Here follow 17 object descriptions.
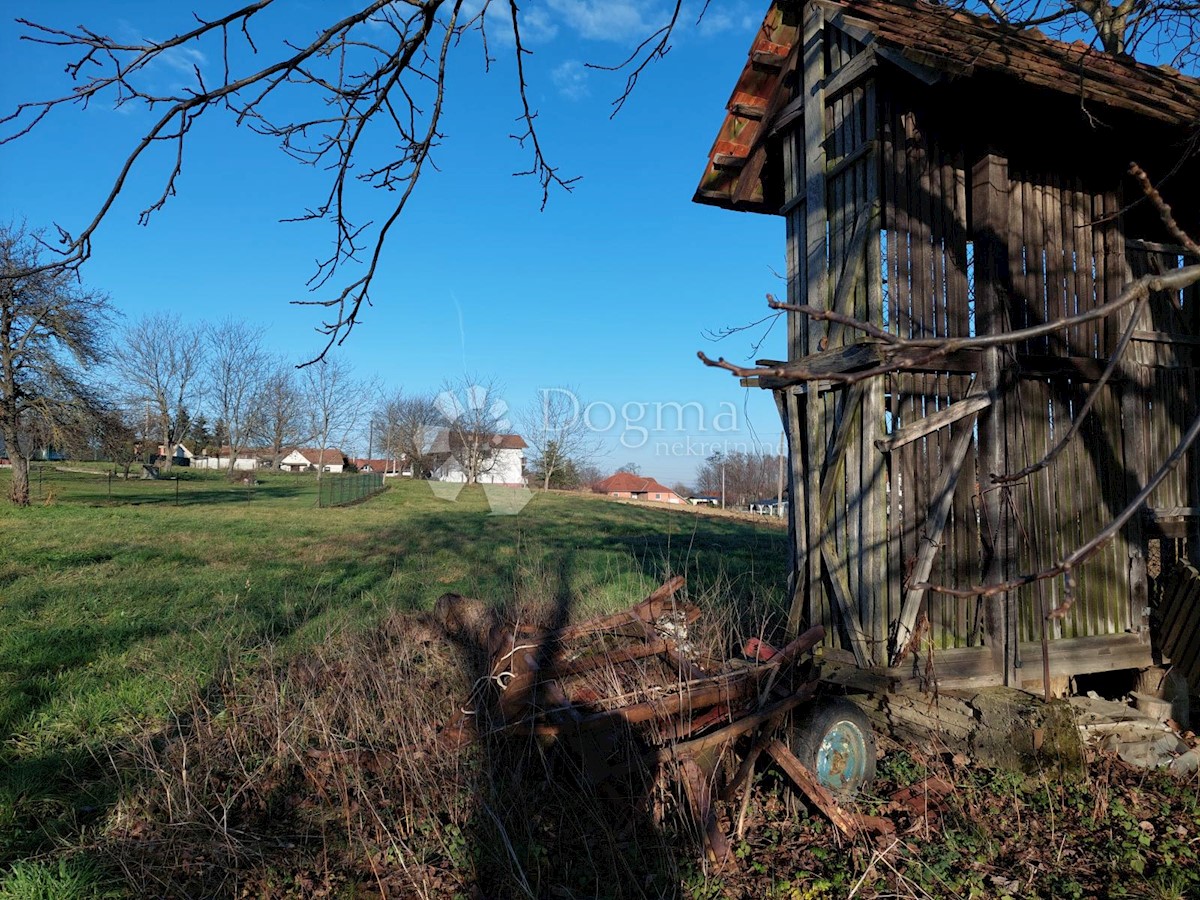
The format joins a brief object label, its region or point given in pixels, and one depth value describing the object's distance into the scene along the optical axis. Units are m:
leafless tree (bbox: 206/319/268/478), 57.31
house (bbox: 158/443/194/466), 78.59
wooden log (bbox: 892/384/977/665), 5.51
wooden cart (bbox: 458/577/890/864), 4.34
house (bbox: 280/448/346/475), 94.30
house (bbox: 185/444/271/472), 73.69
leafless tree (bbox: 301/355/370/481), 58.77
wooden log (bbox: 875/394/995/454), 5.54
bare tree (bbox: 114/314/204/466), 53.62
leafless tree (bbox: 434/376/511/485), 55.91
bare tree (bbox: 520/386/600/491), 57.31
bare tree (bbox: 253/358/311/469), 60.09
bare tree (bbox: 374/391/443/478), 66.88
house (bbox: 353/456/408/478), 81.10
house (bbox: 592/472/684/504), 95.75
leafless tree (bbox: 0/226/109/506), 24.14
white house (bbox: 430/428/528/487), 58.56
